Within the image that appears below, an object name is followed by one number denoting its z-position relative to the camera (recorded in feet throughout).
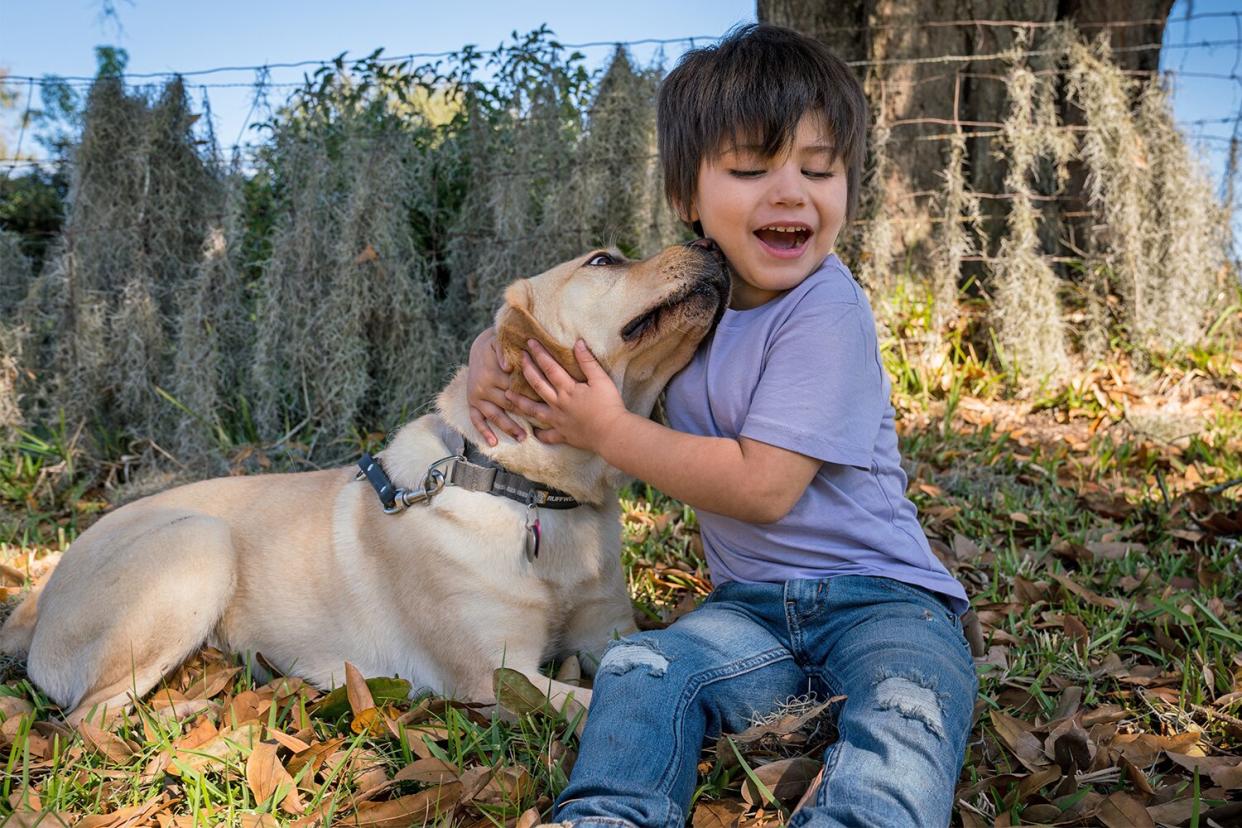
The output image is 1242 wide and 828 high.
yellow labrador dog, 8.06
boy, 6.70
